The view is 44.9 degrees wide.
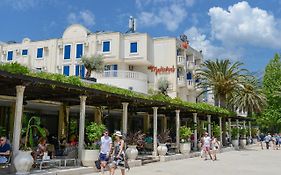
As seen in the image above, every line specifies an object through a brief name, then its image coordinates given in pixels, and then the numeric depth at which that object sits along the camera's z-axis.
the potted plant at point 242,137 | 35.59
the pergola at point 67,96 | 11.00
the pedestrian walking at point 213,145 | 20.86
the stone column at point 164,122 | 33.51
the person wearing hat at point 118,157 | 10.42
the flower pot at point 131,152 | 15.94
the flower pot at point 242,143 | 35.56
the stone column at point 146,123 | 29.81
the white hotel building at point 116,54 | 38.97
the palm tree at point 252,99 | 42.47
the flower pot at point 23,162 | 10.41
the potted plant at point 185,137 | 21.75
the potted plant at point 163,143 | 19.14
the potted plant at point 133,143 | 15.98
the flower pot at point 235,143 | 33.22
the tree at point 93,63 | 31.59
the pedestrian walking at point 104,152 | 11.18
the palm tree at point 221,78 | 31.77
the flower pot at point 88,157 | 13.41
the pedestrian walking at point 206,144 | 20.81
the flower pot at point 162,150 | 19.11
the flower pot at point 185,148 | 21.70
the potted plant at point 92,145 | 13.44
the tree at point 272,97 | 53.41
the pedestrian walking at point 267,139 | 34.63
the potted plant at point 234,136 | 33.53
